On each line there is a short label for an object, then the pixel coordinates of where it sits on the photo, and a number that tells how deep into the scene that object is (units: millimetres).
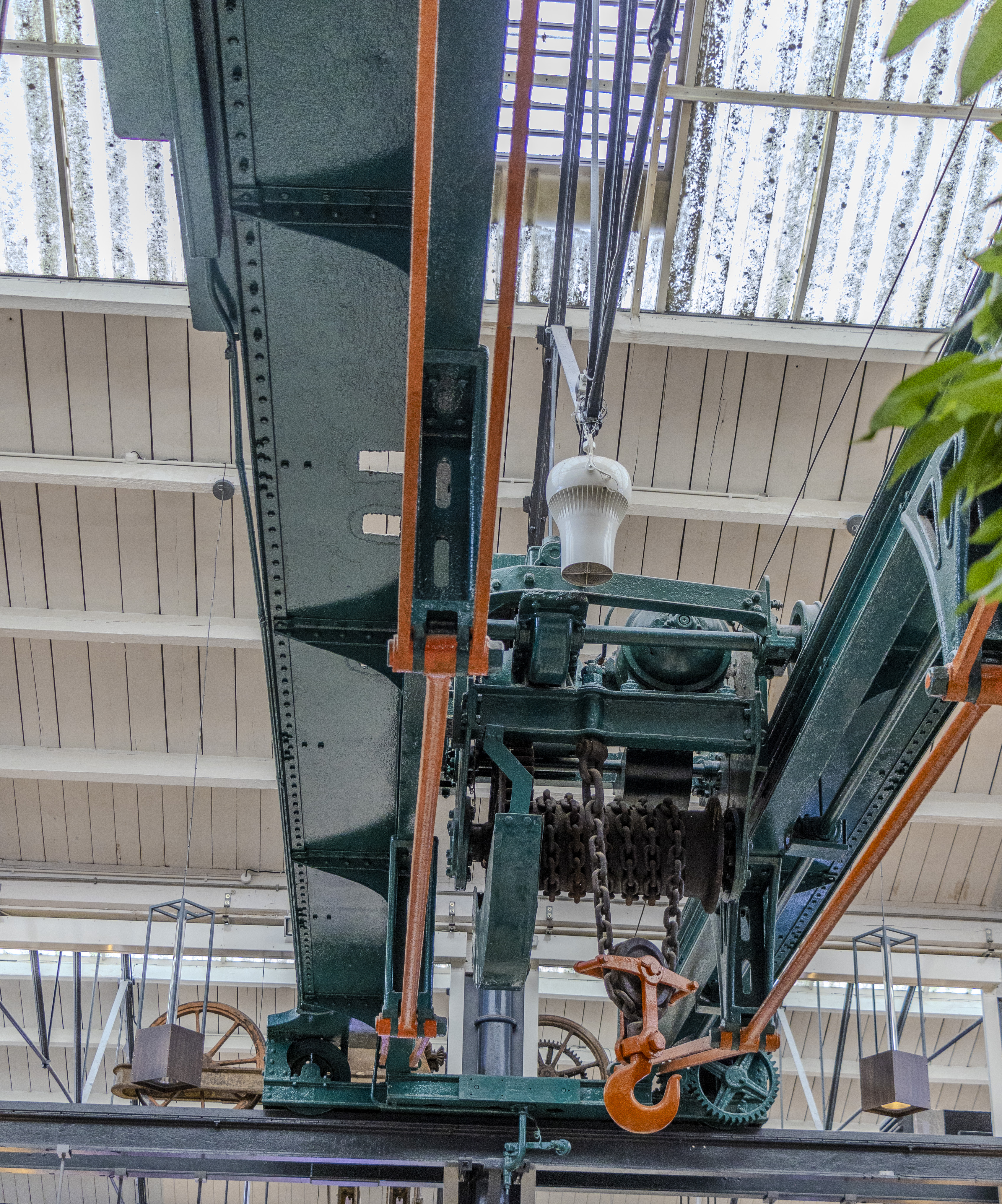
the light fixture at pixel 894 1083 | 10344
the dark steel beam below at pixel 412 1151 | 7574
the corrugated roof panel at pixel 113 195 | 10875
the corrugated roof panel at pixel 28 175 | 10805
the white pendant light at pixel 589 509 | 4777
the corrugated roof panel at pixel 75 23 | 10297
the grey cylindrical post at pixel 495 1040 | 9734
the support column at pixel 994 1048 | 13836
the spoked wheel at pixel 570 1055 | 13422
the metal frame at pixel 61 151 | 10422
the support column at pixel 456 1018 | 13320
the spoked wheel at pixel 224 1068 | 11961
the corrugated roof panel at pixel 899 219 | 10945
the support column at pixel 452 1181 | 7465
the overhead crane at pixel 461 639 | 3812
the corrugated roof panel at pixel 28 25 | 10391
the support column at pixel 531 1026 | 12867
